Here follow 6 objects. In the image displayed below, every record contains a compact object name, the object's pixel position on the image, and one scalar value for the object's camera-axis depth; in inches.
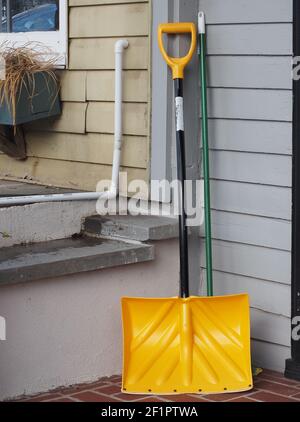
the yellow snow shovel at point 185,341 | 154.3
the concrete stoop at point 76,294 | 148.1
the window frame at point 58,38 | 184.9
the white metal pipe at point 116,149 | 172.7
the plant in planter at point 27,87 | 178.9
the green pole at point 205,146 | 165.6
